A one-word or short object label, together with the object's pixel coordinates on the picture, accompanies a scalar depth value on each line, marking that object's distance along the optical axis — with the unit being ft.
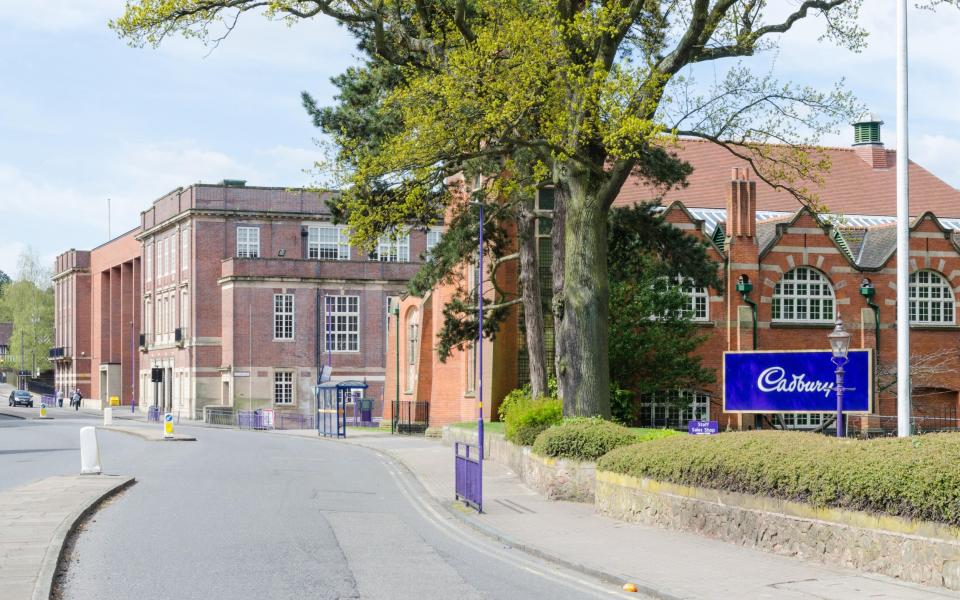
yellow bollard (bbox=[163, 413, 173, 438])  142.41
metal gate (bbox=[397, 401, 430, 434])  169.48
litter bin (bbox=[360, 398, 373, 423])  198.59
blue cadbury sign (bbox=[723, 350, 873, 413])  91.15
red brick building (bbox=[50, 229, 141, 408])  331.16
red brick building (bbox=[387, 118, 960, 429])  150.51
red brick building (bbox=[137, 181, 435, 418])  243.40
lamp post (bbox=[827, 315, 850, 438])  84.31
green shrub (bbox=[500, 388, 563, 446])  83.30
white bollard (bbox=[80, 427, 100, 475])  76.33
